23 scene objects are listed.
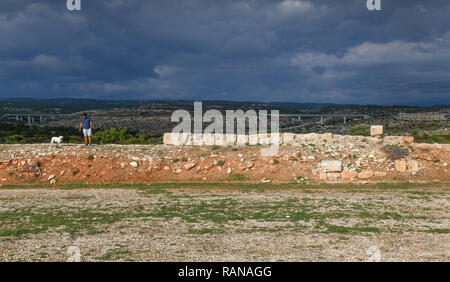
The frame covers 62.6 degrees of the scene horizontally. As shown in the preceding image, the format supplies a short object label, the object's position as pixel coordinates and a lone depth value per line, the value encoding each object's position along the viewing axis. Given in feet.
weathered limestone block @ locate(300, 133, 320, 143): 80.68
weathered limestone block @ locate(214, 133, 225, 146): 80.37
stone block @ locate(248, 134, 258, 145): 79.45
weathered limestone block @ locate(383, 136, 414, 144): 77.46
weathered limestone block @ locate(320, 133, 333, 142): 80.33
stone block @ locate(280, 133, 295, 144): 79.94
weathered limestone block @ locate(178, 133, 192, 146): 82.17
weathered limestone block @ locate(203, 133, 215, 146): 81.00
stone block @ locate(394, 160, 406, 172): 68.39
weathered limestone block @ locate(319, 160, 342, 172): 67.36
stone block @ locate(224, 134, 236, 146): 80.18
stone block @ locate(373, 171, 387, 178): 67.00
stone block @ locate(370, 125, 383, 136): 86.94
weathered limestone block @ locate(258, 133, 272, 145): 78.93
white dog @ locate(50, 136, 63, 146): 78.69
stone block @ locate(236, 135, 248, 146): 80.01
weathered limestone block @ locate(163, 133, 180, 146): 82.38
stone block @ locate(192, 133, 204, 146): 81.68
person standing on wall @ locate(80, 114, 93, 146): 72.13
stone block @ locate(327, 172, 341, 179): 66.90
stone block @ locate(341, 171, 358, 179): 66.95
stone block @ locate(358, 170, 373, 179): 66.90
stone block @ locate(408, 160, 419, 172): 68.56
